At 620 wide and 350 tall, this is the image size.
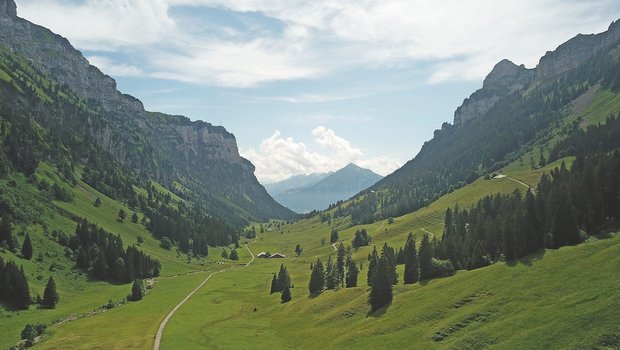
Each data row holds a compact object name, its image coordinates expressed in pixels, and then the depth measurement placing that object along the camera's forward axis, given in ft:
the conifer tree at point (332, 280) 426.10
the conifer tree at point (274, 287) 533.55
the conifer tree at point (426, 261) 334.81
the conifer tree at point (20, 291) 408.26
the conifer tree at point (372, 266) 391.83
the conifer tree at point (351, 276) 412.34
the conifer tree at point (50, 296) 428.97
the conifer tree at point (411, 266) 345.72
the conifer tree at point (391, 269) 319.92
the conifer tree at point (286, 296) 440.04
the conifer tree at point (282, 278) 528.05
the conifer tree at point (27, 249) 496.64
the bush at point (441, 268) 326.24
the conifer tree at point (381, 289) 299.23
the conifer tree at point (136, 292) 505.66
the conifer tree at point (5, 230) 493.23
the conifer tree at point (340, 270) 440.86
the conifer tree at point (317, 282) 419.95
